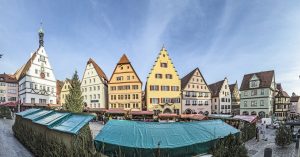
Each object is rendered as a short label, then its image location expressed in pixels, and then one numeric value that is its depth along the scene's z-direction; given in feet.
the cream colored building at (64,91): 167.30
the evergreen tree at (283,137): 49.88
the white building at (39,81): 132.50
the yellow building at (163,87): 129.19
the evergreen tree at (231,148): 19.77
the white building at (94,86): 142.75
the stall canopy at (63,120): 31.34
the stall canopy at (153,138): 30.75
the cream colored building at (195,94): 140.13
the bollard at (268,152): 14.94
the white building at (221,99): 164.47
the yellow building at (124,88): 131.15
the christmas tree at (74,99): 93.18
